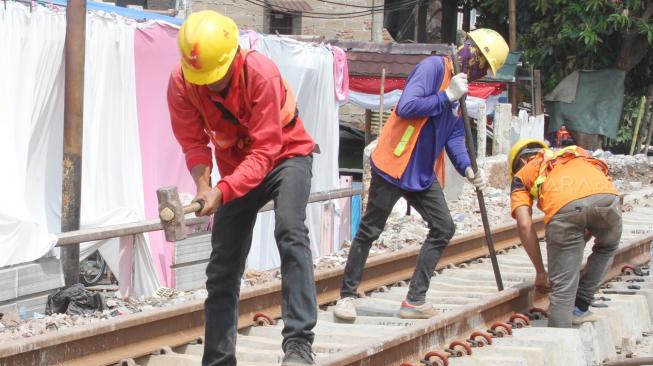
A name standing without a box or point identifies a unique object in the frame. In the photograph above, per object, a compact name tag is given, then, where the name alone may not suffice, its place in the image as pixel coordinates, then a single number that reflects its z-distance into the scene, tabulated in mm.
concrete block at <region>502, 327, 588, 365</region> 12976
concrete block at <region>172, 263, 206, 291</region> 18436
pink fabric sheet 19547
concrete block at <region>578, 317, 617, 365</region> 14070
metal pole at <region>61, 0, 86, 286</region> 17325
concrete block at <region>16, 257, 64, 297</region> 15632
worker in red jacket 9343
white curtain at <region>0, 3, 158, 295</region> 16840
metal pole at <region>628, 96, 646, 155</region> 54420
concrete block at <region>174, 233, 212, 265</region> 18394
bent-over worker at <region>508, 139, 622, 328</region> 13848
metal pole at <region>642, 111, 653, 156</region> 55530
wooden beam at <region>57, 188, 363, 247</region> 15743
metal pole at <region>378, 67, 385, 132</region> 30819
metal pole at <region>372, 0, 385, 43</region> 56058
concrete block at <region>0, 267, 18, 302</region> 15146
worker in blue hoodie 13792
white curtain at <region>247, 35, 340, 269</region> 22323
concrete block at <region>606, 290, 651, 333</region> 16284
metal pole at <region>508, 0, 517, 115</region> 45562
